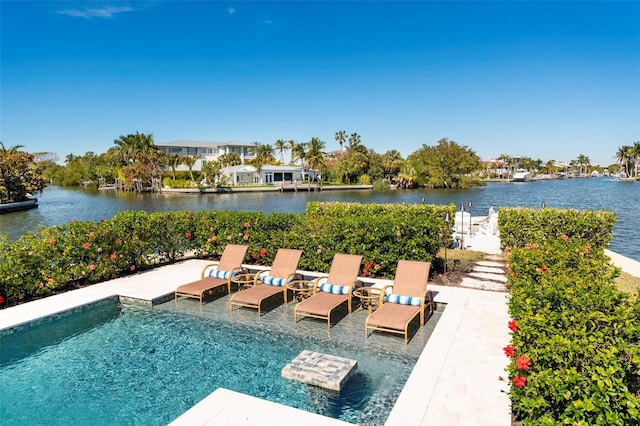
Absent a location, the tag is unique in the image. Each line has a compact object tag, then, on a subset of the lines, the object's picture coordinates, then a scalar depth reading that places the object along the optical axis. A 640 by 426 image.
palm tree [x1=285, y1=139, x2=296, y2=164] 91.91
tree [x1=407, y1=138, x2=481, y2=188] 71.19
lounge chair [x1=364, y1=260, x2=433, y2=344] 5.93
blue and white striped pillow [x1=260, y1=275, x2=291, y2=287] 8.02
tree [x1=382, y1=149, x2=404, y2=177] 73.81
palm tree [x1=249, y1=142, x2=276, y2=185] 79.86
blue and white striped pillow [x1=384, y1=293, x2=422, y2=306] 6.64
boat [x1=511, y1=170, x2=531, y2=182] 117.88
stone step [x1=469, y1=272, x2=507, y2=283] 9.27
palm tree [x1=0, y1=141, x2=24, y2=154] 45.03
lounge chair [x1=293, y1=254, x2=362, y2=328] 6.56
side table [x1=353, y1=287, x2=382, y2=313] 7.21
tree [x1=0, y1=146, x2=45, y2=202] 41.84
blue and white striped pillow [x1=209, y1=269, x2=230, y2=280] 8.59
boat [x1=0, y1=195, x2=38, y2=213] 42.53
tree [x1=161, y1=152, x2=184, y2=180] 74.06
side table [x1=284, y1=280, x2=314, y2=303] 7.87
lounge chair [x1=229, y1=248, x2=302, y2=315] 7.27
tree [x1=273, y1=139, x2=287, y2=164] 91.56
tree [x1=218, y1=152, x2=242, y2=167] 85.84
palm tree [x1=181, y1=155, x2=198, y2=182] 72.25
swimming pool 4.38
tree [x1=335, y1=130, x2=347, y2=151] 88.69
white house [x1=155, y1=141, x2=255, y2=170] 89.88
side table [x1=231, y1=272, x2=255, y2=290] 8.43
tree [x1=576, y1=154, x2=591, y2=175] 166.00
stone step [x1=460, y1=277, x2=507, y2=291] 8.49
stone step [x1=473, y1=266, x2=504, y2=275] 9.97
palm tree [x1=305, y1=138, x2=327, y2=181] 72.00
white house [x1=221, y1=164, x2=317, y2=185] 72.81
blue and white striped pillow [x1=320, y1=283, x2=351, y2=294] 7.36
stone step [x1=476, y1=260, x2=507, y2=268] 10.76
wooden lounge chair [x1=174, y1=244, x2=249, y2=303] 7.91
